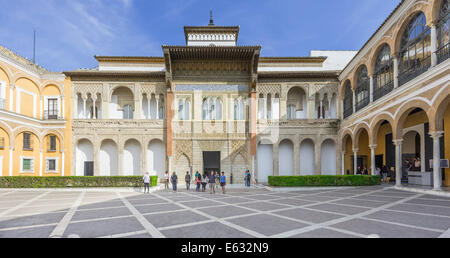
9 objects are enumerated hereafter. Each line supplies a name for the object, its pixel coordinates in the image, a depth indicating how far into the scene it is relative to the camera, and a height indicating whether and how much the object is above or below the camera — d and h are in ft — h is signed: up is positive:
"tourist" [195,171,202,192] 49.57 -9.00
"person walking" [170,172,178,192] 50.28 -9.12
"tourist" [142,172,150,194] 46.68 -8.35
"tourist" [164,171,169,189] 54.52 -10.04
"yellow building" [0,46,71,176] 59.98 +5.25
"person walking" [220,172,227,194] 45.68 -8.61
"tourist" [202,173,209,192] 49.45 -9.20
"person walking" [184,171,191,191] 51.77 -9.77
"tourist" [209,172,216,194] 45.53 -8.27
